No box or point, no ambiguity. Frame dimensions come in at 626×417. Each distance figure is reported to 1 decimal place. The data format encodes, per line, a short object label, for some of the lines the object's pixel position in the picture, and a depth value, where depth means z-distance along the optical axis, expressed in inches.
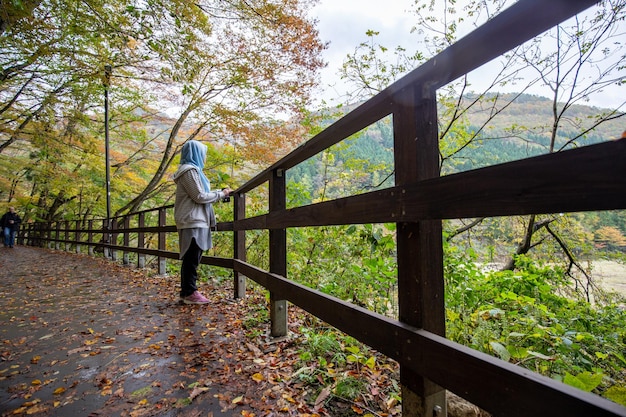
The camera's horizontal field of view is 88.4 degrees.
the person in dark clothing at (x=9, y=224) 616.7
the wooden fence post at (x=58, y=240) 597.0
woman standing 145.3
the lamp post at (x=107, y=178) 377.1
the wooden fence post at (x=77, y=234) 494.6
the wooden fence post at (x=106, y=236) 374.0
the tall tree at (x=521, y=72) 140.4
